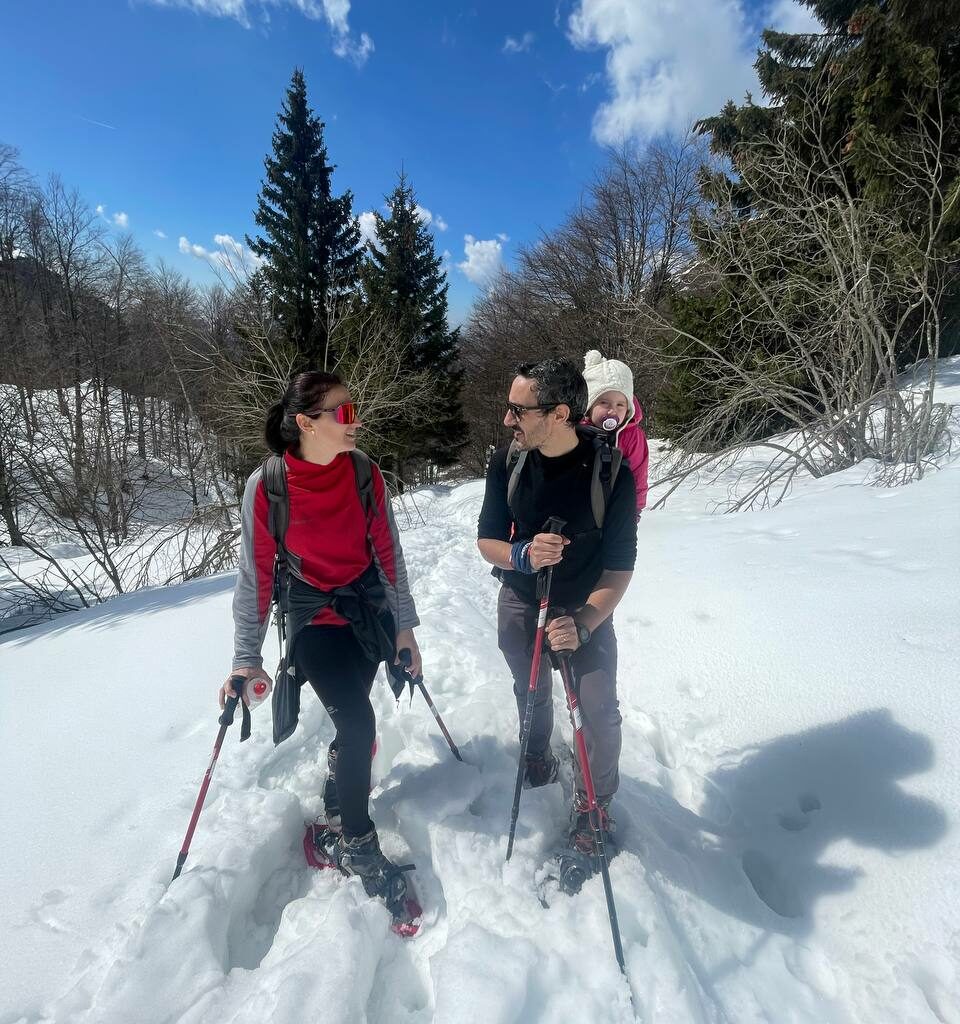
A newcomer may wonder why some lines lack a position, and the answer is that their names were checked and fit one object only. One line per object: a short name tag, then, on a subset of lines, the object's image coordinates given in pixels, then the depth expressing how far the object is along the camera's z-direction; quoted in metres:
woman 1.85
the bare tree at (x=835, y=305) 5.93
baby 2.47
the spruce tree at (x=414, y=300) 17.56
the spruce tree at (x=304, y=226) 16.94
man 1.71
